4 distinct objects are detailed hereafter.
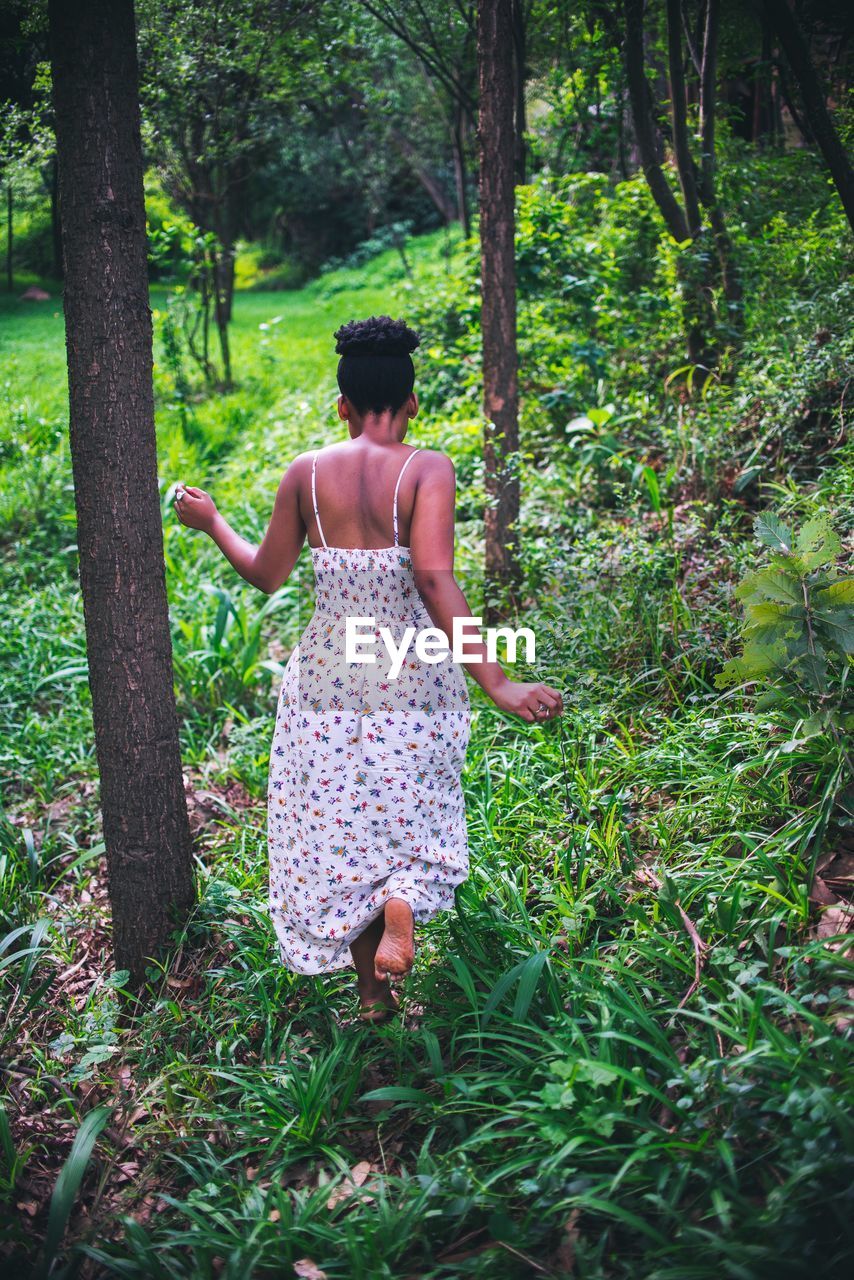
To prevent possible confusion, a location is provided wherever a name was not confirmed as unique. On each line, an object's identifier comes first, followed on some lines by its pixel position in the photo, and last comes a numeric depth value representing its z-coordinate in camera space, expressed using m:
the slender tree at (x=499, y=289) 4.16
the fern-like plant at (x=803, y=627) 2.51
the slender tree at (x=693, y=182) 5.12
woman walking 2.34
